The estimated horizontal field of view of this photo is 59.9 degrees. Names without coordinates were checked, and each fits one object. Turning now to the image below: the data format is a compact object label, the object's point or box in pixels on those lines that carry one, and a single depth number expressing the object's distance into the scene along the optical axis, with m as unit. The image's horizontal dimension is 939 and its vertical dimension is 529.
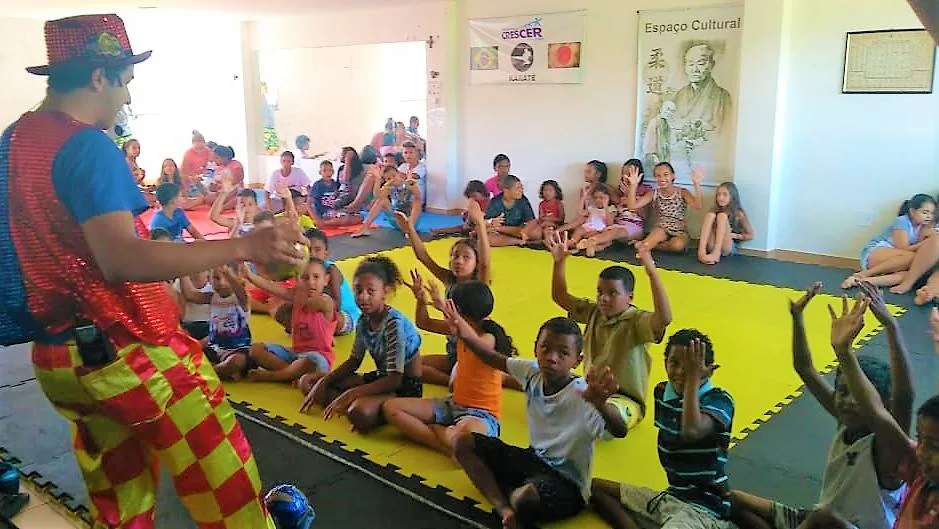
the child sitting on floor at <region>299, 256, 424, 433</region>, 4.04
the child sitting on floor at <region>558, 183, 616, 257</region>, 8.77
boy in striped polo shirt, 2.71
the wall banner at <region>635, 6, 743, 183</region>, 8.32
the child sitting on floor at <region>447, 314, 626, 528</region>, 3.08
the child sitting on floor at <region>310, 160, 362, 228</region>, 10.54
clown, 1.95
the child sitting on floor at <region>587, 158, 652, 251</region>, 8.65
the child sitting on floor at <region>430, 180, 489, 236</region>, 9.14
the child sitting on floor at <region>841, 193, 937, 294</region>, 6.81
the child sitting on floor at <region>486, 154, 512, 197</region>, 9.80
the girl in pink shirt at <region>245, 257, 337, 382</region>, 4.69
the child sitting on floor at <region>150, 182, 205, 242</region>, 6.69
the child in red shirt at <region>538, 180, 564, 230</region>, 9.23
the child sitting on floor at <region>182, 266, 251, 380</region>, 4.82
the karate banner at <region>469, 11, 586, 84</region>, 9.48
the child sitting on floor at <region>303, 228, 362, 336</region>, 5.30
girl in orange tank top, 3.76
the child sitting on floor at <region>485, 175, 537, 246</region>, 8.97
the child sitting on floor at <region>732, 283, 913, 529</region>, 2.47
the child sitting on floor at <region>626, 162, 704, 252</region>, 8.49
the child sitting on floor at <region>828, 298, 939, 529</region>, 2.00
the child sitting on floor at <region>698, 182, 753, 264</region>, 8.07
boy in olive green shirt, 3.83
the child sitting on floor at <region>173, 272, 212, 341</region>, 5.26
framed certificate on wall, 7.12
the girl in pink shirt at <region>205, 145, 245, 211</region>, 11.45
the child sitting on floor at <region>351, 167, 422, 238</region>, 10.29
